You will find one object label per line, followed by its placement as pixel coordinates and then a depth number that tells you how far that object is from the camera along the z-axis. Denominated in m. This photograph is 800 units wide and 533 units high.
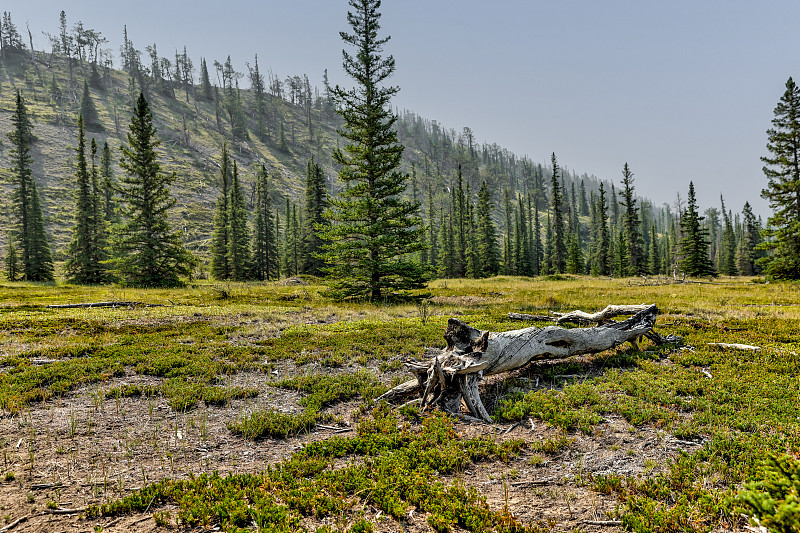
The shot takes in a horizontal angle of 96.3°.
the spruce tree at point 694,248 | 49.31
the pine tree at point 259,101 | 145.88
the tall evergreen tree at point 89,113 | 105.19
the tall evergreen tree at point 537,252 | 90.91
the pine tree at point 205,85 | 154.25
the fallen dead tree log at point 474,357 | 7.18
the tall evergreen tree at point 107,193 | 62.50
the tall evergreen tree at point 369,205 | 21.91
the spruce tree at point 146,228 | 31.97
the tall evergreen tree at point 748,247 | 71.44
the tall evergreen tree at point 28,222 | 40.28
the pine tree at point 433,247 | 84.44
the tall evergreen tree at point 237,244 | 50.16
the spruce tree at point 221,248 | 50.94
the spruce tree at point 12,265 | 41.34
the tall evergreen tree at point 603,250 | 67.97
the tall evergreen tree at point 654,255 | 80.10
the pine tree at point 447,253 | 67.78
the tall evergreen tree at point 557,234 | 65.62
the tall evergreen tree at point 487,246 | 63.31
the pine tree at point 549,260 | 76.81
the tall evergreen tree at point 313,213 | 52.75
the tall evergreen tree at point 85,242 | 37.81
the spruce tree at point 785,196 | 29.30
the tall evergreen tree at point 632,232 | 61.38
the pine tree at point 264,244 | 56.81
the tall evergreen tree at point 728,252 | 75.56
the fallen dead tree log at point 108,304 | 18.81
